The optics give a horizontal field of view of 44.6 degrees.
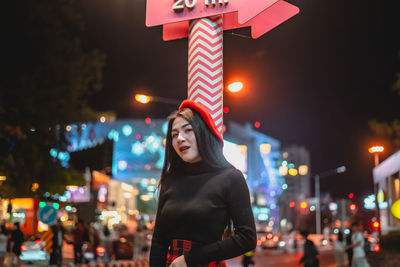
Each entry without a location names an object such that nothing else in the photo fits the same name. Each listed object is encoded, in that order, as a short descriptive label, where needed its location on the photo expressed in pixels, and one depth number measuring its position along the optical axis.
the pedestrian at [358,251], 13.67
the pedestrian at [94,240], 21.77
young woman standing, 2.73
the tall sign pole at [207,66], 4.93
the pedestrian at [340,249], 18.67
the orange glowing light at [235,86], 13.09
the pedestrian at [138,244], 24.91
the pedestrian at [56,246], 18.33
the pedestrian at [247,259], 17.17
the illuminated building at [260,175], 97.88
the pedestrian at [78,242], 20.00
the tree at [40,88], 14.12
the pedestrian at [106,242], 22.61
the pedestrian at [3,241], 23.36
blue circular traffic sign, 17.00
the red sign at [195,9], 5.04
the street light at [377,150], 21.36
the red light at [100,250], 22.14
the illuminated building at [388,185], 23.16
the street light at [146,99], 18.49
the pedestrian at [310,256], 11.18
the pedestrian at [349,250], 16.33
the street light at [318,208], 52.04
